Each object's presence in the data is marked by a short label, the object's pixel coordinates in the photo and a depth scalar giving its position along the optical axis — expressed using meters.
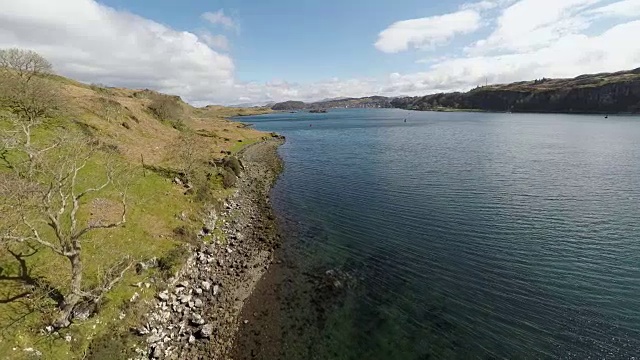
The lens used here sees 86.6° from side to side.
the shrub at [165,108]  108.49
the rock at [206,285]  32.56
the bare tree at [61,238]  23.14
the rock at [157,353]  23.95
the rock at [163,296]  30.02
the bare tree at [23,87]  53.97
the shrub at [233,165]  76.44
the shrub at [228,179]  65.75
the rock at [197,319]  27.64
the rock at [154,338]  25.31
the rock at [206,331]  26.42
